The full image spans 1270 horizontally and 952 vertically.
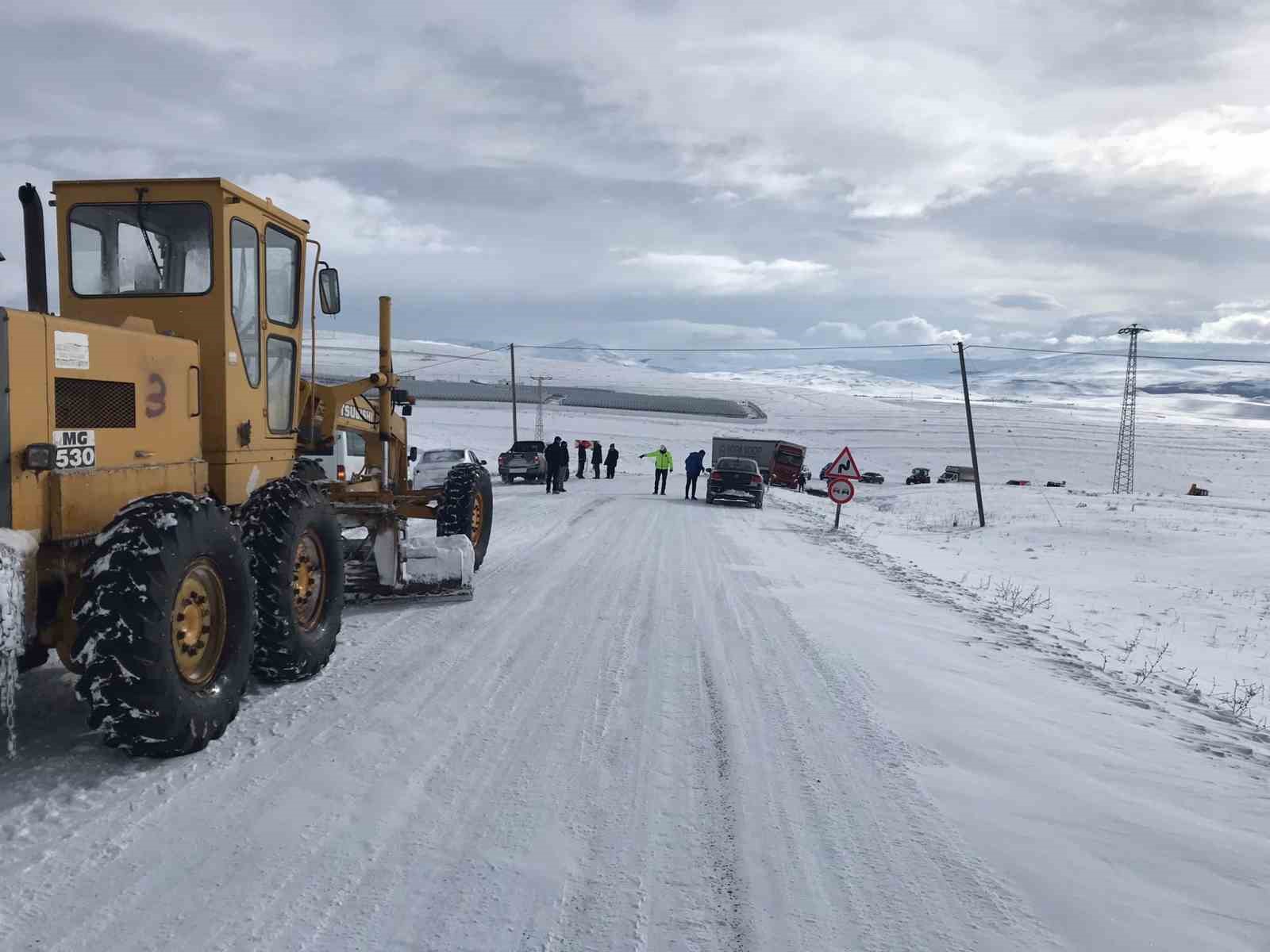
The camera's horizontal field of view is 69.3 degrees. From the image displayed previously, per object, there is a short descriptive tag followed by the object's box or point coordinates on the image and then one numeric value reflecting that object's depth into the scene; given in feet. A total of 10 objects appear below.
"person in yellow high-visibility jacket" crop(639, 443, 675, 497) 94.61
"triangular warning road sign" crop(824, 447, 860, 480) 62.44
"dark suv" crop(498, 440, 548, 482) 104.06
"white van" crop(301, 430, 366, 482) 29.60
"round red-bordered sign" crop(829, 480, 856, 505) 61.31
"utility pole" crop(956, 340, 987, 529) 79.81
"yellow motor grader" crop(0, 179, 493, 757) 14.46
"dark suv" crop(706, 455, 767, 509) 83.20
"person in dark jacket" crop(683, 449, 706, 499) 89.25
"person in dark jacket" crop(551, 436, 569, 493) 88.54
